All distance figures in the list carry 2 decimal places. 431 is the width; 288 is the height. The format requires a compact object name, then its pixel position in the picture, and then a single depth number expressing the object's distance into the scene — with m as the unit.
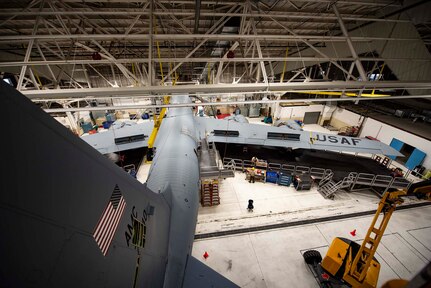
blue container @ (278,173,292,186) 12.47
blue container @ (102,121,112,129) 23.33
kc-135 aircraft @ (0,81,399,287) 1.13
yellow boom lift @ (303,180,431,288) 5.86
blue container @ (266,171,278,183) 12.71
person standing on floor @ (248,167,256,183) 12.80
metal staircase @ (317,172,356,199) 11.50
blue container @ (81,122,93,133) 21.50
